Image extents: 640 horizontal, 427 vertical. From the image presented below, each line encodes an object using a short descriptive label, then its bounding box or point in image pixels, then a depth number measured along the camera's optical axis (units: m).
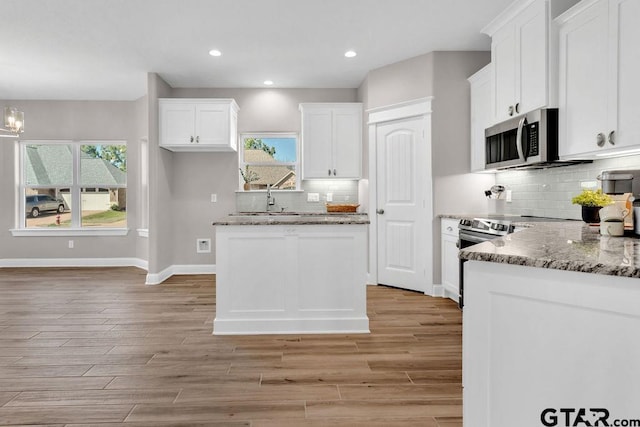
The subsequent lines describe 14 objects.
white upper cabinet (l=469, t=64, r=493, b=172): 4.18
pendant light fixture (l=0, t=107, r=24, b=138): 3.98
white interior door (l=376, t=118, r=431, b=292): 4.77
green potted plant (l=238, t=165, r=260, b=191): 6.21
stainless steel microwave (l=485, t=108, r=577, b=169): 3.06
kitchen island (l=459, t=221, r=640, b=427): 1.13
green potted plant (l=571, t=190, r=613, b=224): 2.25
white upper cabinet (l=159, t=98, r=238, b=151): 5.52
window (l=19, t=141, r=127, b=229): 6.80
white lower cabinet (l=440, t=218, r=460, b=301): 4.22
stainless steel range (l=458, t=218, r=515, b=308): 3.16
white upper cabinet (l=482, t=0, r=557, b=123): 3.03
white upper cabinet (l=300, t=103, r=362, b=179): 5.76
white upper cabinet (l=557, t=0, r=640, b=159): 2.38
